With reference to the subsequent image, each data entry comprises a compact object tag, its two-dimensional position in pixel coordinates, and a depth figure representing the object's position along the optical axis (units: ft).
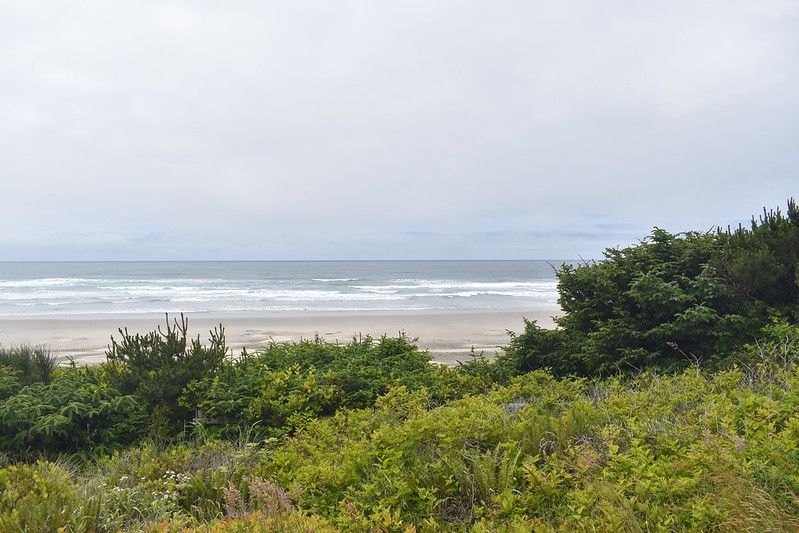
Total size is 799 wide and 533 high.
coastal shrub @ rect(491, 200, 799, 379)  23.93
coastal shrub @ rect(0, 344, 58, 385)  24.59
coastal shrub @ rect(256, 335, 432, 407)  23.57
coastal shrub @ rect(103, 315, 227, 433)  20.76
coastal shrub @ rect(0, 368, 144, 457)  17.48
